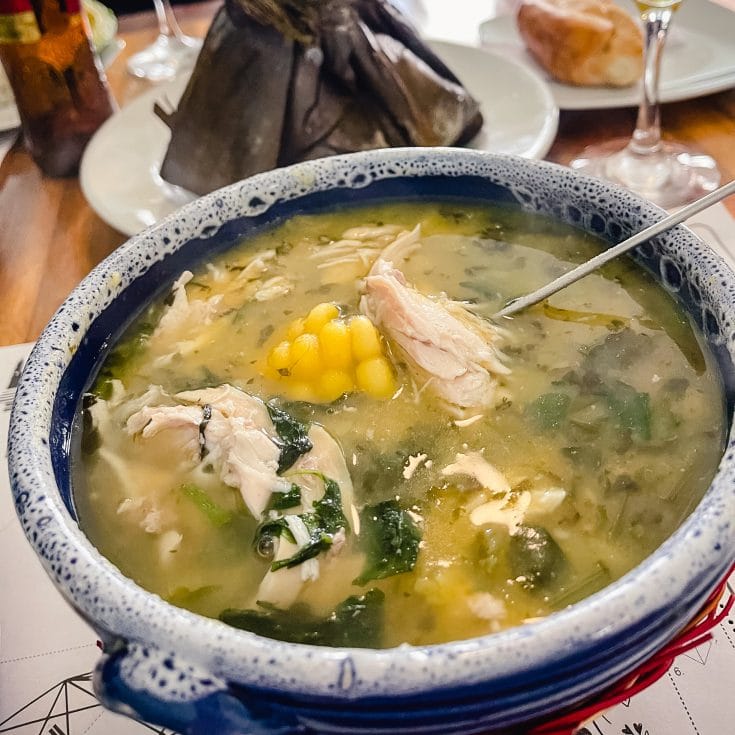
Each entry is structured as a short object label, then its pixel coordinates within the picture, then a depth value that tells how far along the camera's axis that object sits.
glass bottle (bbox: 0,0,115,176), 0.41
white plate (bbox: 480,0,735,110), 0.44
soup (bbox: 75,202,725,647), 0.20
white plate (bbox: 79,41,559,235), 0.39
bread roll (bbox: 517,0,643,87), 0.44
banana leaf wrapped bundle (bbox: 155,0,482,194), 0.37
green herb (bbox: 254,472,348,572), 0.20
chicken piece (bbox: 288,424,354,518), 0.22
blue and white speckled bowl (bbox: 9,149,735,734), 0.15
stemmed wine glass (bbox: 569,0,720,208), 0.39
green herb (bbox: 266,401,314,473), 0.23
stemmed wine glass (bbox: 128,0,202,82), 0.55
